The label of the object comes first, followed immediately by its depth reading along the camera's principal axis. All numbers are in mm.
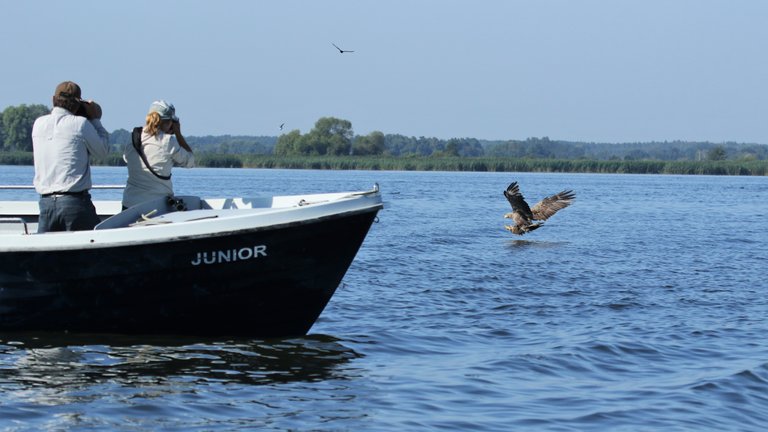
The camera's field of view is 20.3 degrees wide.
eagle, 45332
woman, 17522
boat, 16563
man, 16694
